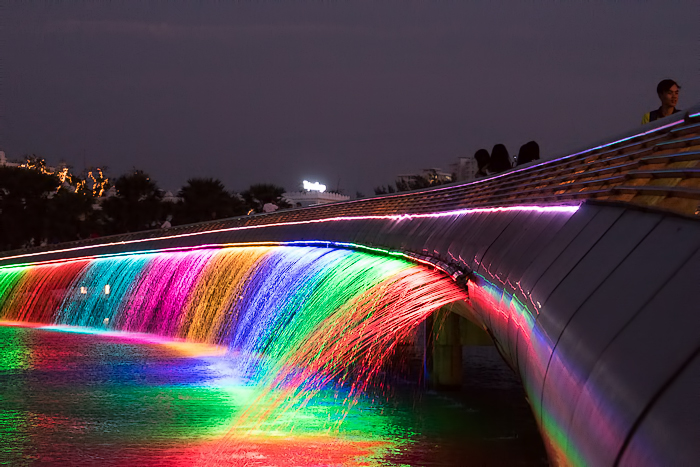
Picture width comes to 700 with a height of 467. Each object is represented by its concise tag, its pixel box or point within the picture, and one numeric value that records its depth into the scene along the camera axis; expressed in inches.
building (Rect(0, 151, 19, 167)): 5017.7
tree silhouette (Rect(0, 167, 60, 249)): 2576.3
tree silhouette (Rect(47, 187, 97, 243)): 2588.6
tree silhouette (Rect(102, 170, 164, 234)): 2906.0
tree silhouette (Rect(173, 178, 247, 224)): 3034.0
